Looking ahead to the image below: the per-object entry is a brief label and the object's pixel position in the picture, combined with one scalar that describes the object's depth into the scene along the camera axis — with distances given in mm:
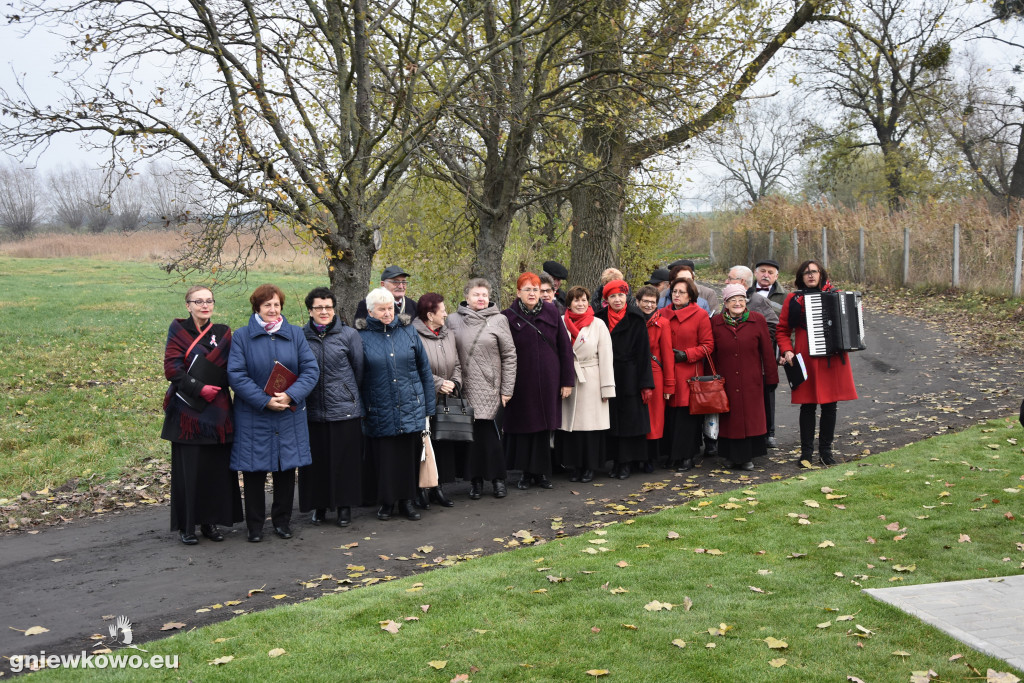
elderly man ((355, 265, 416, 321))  9000
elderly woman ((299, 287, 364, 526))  7836
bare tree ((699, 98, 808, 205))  62625
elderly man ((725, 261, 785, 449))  10414
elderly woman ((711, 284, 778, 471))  9633
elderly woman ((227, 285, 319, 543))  7324
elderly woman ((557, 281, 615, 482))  9461
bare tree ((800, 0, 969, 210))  16000
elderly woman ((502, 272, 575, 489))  9156
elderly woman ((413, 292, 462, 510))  8578
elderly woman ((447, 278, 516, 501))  8766
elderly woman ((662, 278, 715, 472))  9773
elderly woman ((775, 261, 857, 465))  9469
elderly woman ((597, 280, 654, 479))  9562
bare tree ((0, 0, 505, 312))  10344
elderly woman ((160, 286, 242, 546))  7230
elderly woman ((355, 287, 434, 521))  8008
